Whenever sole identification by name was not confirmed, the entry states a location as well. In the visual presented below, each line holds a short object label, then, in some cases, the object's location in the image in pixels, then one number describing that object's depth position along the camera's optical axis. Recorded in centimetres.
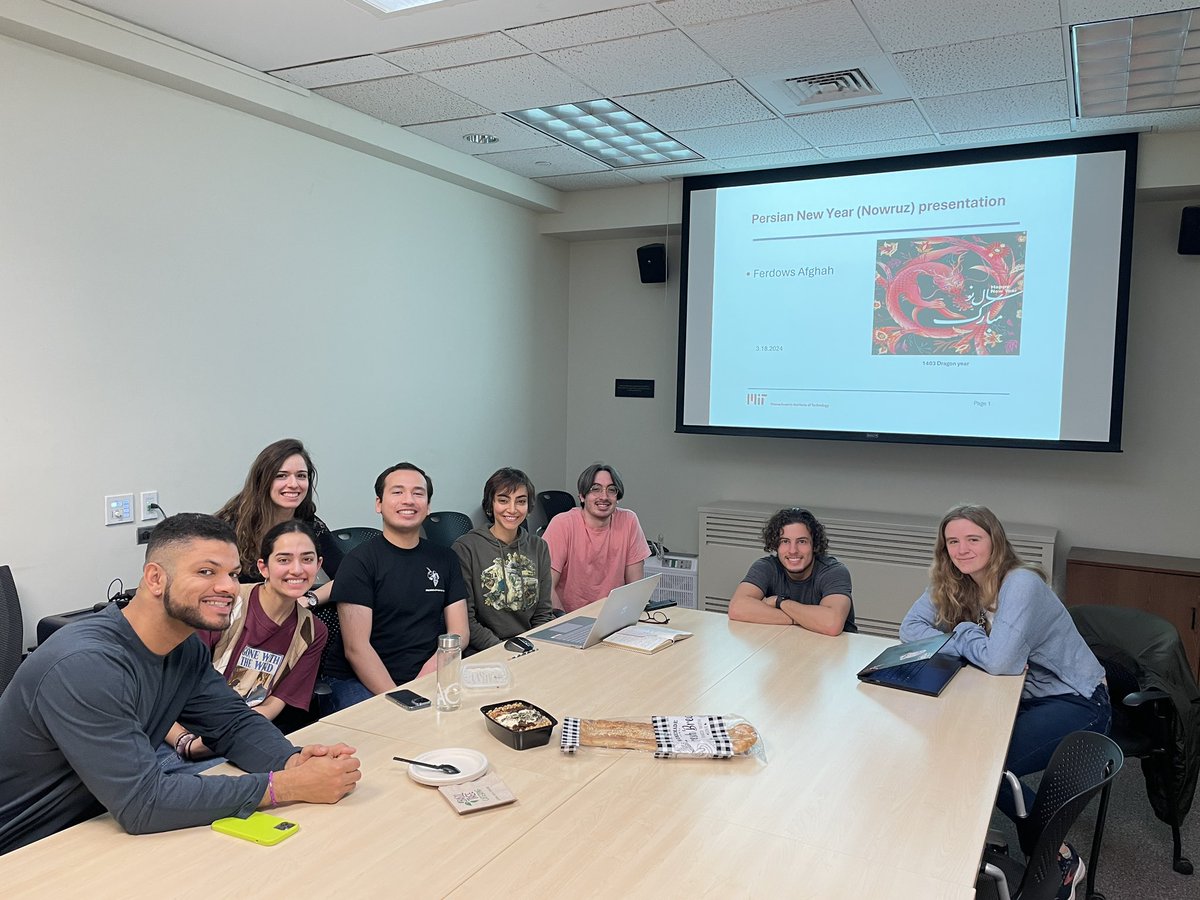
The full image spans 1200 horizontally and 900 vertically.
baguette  207
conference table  150
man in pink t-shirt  389
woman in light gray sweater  265
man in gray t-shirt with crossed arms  321
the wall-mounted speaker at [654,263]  587
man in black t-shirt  289
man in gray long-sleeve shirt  160
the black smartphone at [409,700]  230
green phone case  160
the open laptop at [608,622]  292
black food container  203
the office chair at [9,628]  296
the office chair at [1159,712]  286
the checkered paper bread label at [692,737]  202
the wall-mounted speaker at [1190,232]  448
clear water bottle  229
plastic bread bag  203
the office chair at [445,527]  499
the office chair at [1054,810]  172
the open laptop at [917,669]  254
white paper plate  184
